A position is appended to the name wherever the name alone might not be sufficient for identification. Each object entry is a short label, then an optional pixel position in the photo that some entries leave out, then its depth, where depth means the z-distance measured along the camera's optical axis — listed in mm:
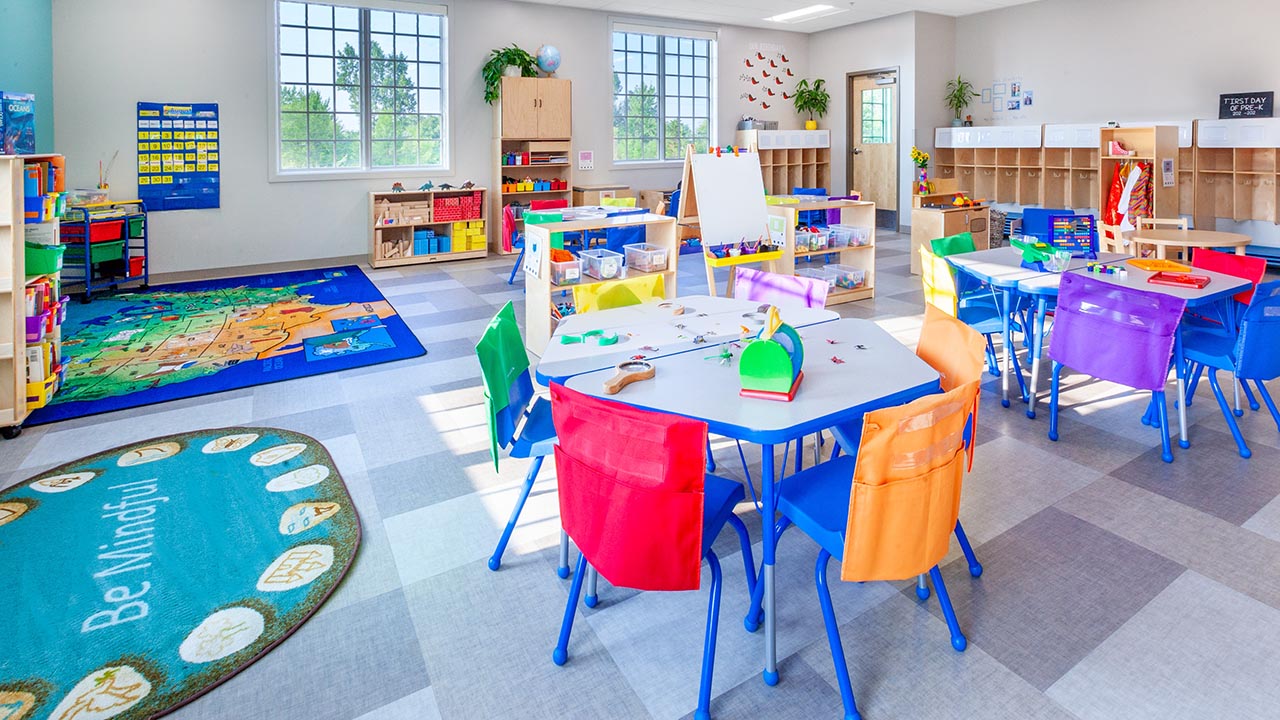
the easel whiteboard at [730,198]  5988
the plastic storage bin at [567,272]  5324
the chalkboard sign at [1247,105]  8406
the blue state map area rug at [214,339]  4879
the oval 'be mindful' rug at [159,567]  2217
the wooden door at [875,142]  11969
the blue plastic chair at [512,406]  2596
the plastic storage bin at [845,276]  7266
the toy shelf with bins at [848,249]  6832
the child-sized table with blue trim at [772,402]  2088
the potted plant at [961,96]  11648
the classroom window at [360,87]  9109
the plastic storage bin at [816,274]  7212
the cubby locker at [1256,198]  8742
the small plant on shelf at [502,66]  9781
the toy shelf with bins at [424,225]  9250
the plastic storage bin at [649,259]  5770
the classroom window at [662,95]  11531
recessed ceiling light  11000
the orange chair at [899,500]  1861
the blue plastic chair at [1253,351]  3488
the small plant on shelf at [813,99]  12883
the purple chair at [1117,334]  3461
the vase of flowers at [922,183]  8867
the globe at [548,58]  10188
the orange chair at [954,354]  2340
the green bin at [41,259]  4344
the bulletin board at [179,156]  8289
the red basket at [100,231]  7146
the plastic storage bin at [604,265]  5523
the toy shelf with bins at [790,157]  12117
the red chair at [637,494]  1817
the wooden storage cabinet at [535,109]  9859
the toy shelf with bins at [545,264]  5242
